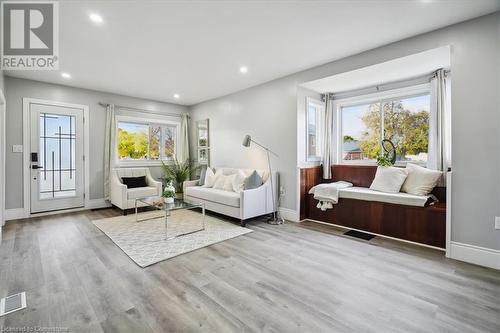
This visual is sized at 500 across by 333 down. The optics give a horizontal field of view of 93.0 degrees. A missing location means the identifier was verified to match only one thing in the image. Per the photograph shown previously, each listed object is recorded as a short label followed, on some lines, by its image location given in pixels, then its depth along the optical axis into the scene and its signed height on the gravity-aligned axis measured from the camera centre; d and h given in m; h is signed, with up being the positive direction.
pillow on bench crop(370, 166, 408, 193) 3.61 -0.21
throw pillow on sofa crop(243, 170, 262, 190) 4.18 -0.26
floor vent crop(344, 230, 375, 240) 3.43 -1.02
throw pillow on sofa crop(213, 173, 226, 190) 4.99 -0.32
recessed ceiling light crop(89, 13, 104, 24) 2.48 +1.59
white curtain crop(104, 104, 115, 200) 5.32 +0.54
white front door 4.56 +0.21
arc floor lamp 4.26 -0.22
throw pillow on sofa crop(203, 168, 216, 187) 5.27 -0.26
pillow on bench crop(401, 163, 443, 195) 3.29 -0.21
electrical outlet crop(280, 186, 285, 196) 4.42 -0.45
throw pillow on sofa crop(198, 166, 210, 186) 5.50 -0.27
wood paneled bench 3.02 -0.70
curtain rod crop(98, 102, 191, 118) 5.33 +1.42
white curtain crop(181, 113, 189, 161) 6.64 +0.79
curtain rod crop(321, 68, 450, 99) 3.54 +1.41
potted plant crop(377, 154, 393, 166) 3.96 +0.08
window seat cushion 3.13 -0.44
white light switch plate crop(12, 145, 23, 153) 4.32 +0.35
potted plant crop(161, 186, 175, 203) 3.78 -0.47
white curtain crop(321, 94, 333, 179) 4.59 +0.50
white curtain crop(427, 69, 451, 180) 3.32 +0.63
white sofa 3.98 -0.61
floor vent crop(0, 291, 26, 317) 1.77 -1.06
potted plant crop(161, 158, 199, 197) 6.10 -0.14
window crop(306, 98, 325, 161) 4.48 +0.77
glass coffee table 3.49 -0.60
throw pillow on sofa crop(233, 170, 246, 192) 4.46 -0.28
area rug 2.85 -1.00
